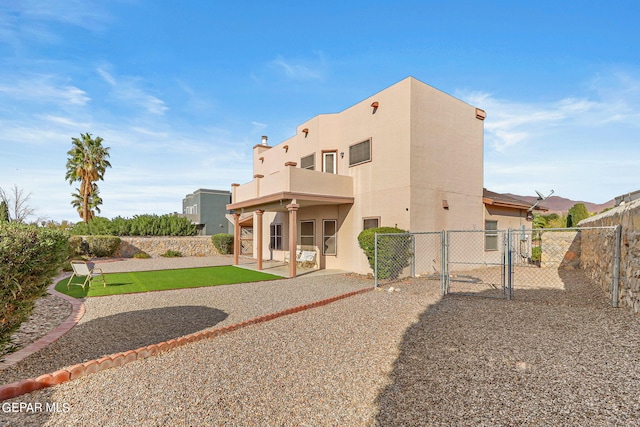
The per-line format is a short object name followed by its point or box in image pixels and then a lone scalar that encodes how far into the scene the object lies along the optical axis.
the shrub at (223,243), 24.16
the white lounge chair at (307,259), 14.80
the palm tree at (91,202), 31.05
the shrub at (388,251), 10.47
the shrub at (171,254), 22.50
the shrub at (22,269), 3.79
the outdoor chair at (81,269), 9.94
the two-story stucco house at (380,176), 11.58
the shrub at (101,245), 19.80
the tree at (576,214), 19.80
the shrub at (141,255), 21.42
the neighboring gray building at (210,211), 35.34
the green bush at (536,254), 15.08
